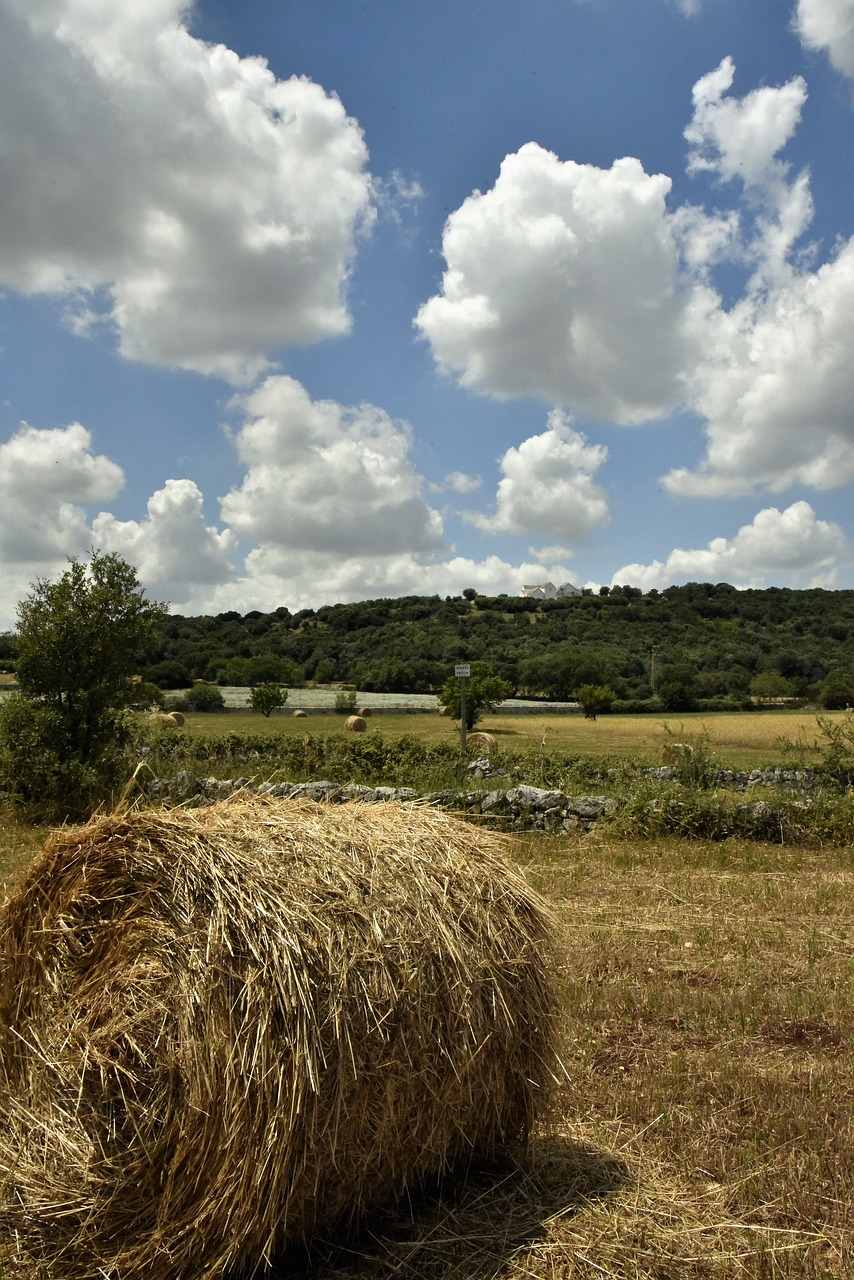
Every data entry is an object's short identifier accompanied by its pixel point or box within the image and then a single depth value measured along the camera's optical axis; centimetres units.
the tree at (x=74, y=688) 1495
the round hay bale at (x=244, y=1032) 325
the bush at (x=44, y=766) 1486
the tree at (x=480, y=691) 4909
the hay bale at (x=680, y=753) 1527
